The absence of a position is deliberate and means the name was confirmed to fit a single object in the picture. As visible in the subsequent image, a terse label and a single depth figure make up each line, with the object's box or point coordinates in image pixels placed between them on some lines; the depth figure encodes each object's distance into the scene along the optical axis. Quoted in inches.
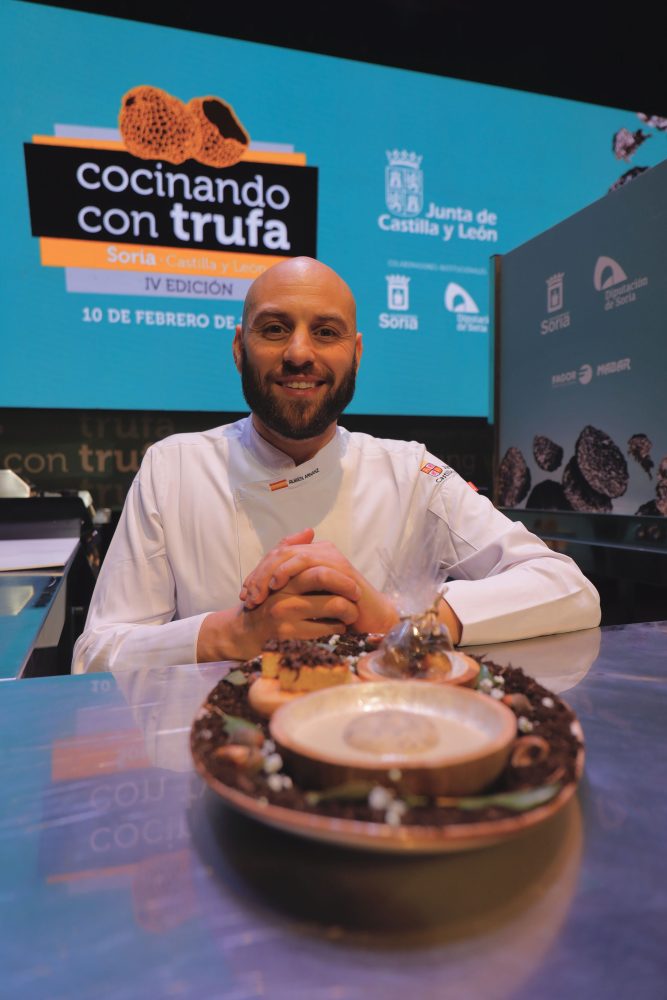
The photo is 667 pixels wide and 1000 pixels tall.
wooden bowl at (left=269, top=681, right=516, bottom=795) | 17.7
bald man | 60.7
